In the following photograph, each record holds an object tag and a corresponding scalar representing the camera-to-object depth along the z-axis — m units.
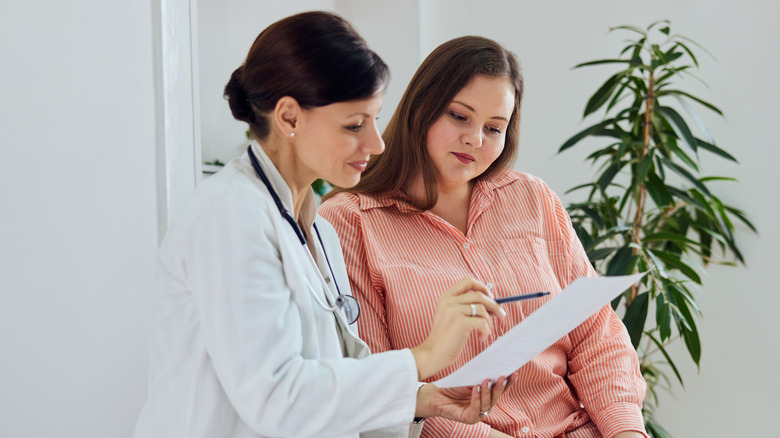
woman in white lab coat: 0.95
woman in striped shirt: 1.54
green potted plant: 2.24
